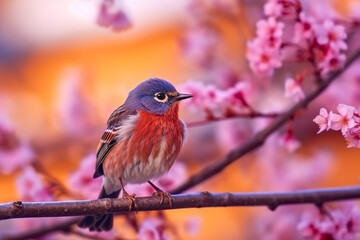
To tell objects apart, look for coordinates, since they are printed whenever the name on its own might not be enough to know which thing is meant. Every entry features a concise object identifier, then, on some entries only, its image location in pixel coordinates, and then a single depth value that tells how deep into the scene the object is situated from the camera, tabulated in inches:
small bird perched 239.6
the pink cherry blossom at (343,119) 167.6
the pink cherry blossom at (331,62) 228.4
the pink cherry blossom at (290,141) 243.9
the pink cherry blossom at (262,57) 233.8
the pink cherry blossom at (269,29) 228.8
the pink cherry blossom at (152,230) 236.5
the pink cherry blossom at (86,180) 262.1
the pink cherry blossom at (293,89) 229.1
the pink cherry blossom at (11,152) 283.3
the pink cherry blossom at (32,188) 257.8
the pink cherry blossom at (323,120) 172.7
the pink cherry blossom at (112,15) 268.7
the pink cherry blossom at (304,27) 227.1
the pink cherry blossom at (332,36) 228.4
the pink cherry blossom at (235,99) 239.6
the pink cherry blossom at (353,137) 169.8
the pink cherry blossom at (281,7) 225.3
